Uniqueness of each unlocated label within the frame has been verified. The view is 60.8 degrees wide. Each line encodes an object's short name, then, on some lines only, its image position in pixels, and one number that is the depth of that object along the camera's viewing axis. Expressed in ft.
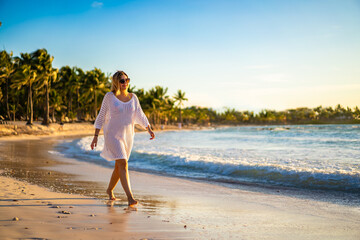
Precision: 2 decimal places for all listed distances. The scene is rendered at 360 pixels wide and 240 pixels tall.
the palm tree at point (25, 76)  124.47
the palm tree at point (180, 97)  349.57
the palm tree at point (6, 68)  138.46
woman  13.73
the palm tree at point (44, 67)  136.56
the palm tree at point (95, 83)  209.96
